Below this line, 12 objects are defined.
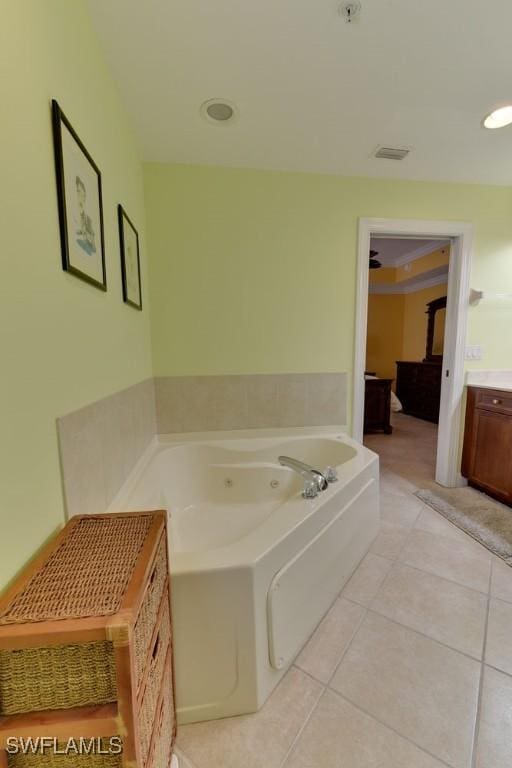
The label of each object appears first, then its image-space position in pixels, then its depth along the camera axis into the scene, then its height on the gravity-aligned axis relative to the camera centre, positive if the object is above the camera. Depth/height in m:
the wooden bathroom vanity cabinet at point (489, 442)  2.27 -0.74
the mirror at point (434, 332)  5.15 +0.21
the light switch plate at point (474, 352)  2.55 -0.06
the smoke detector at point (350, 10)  1.15 +1.23
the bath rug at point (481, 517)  1.88 -1.16
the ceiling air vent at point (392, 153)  1.98 +1.21
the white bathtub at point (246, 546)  0.99 -0.87
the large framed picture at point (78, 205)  0.93 +0.46
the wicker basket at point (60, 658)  0.54 -0.53
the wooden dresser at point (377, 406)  3.98 -0.79
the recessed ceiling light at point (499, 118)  1.66 +1.21
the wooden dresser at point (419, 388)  4.73 -0.69
